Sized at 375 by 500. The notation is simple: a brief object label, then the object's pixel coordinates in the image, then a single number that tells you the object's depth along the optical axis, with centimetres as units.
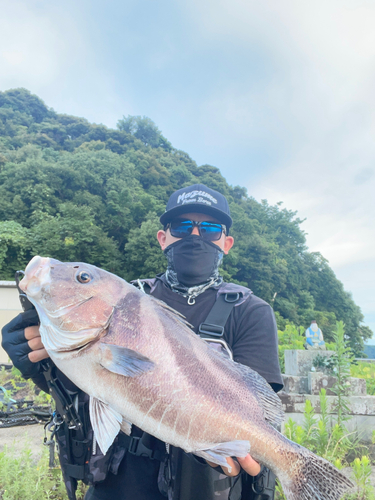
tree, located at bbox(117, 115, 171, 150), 7594
